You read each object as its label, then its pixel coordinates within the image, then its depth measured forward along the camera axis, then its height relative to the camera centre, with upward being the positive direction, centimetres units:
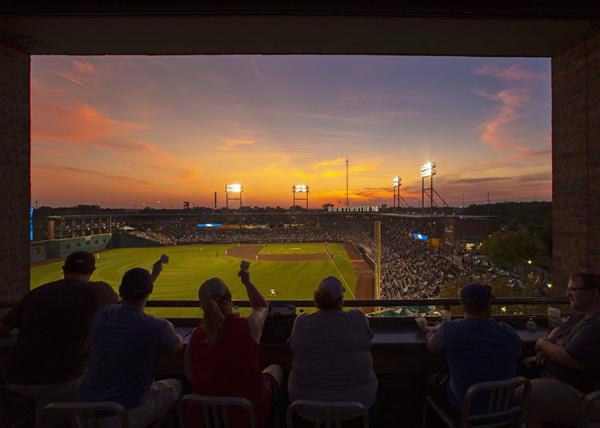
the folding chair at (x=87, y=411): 171 -111
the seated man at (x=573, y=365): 223 -109
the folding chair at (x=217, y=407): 172 -111
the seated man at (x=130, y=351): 192 -86
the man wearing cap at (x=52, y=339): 233 -94
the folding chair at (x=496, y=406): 193 -125
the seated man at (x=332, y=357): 193 -90
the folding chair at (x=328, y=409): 169 -106
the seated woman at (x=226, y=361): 183 -87
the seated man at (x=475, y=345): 202 -86
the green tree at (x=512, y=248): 2794 -302
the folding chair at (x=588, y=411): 197 -130
